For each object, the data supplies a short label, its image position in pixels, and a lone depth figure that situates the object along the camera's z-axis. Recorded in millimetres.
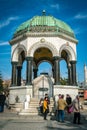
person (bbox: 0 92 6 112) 8316
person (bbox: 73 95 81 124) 5863
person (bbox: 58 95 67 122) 6336
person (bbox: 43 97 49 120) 6708
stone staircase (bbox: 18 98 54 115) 7971
